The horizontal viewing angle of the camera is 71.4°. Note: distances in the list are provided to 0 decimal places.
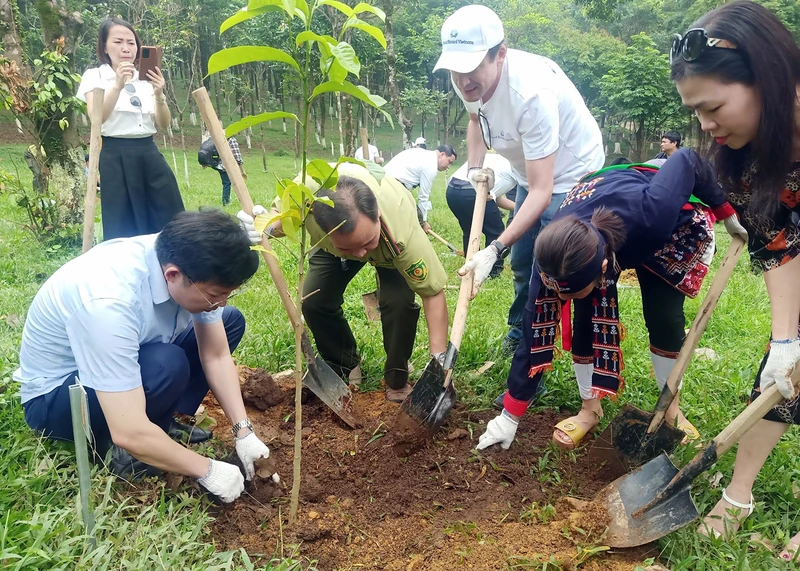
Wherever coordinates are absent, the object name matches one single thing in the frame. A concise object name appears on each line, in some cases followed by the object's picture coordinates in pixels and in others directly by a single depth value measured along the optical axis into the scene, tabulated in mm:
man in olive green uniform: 2301
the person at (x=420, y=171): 6828
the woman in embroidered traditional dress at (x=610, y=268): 2021
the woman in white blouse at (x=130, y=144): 3625
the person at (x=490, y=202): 5508
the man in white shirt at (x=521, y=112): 2602
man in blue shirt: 1809
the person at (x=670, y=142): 8305
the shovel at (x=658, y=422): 2336
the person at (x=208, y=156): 9102
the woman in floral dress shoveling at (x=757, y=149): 1539
